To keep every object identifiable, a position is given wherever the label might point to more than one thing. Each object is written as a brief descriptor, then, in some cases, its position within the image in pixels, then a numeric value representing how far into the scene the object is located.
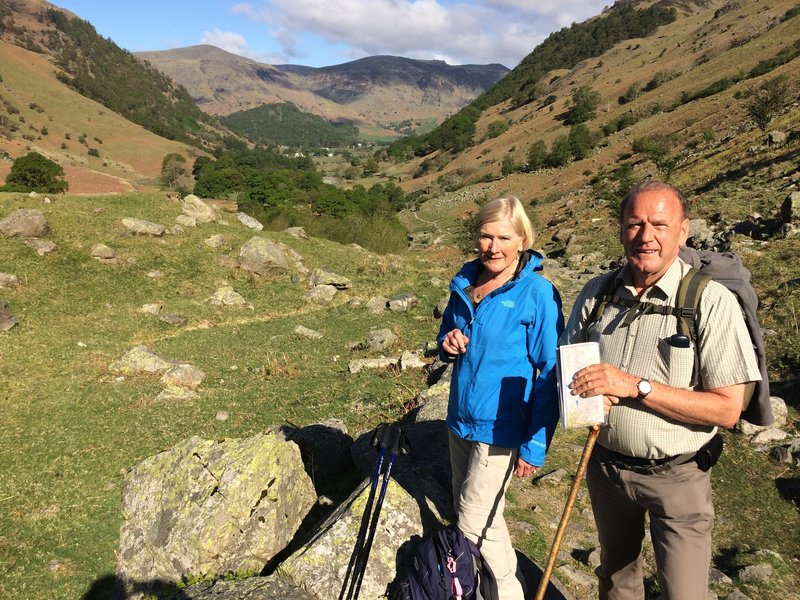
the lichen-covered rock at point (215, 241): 19.12
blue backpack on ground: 2.89
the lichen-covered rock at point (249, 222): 22.91
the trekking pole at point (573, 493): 2.36
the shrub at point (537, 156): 59.62
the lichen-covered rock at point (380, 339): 12.00
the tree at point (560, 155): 55.88
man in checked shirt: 2.25
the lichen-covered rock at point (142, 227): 18.27
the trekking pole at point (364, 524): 3.59
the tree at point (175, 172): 92.25
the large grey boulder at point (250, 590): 3.44
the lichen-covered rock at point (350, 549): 3.57
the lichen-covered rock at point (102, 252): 16.11
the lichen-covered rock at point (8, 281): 13.45
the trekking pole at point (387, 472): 3.41
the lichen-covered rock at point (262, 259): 17.97
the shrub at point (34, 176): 32.03
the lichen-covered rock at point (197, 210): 21.39
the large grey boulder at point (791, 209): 13.09
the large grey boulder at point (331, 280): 17.93
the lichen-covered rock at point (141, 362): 10.18
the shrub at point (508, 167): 62.25
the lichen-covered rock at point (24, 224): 15.73
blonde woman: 2.88
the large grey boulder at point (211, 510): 4.39
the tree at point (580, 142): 55.34
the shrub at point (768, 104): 27.95
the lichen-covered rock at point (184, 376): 9.78
